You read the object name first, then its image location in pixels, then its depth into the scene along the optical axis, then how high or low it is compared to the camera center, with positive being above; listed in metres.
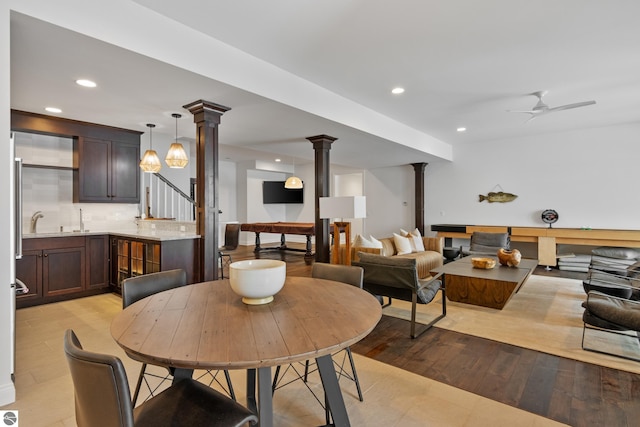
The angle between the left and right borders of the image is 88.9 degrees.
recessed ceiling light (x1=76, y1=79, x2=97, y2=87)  3.12 +1.29
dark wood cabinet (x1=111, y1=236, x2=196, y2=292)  3.73 -0.50
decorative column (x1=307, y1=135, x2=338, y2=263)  5.20 +0.39
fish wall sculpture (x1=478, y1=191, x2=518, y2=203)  7.18 +0.34
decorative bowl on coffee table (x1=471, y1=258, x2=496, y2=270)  4.22 -0.66
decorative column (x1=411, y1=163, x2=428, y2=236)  8.26 +0.51
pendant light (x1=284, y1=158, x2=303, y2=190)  8.61 +0.81
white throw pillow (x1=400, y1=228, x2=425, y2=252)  5.82 -0.51
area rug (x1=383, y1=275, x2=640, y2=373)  2.77 -1.17
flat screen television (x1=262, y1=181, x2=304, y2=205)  10.75 +0.68
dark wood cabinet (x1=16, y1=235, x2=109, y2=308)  3.96 -0.68
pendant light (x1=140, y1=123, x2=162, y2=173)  4.30 +0.69
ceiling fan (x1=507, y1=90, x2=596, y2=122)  4.10 +1.38
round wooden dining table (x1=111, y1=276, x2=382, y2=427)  1.04 -0.44
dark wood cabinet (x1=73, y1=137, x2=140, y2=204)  4.68 +0.66
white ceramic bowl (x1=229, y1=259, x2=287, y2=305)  1.48 -0.32
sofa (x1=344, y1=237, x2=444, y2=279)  4.89 -0.68
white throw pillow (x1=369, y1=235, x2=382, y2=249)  4.86 -0.45
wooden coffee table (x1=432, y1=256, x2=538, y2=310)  3.65 -0.83
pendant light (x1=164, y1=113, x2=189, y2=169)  4.20 +0.76
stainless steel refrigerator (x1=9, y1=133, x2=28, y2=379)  2.08 -0.09
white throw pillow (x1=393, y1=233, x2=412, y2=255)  5.52 -0.54
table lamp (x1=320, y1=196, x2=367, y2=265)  4.03 +0.03
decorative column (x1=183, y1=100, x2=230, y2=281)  3.55 +0.33
